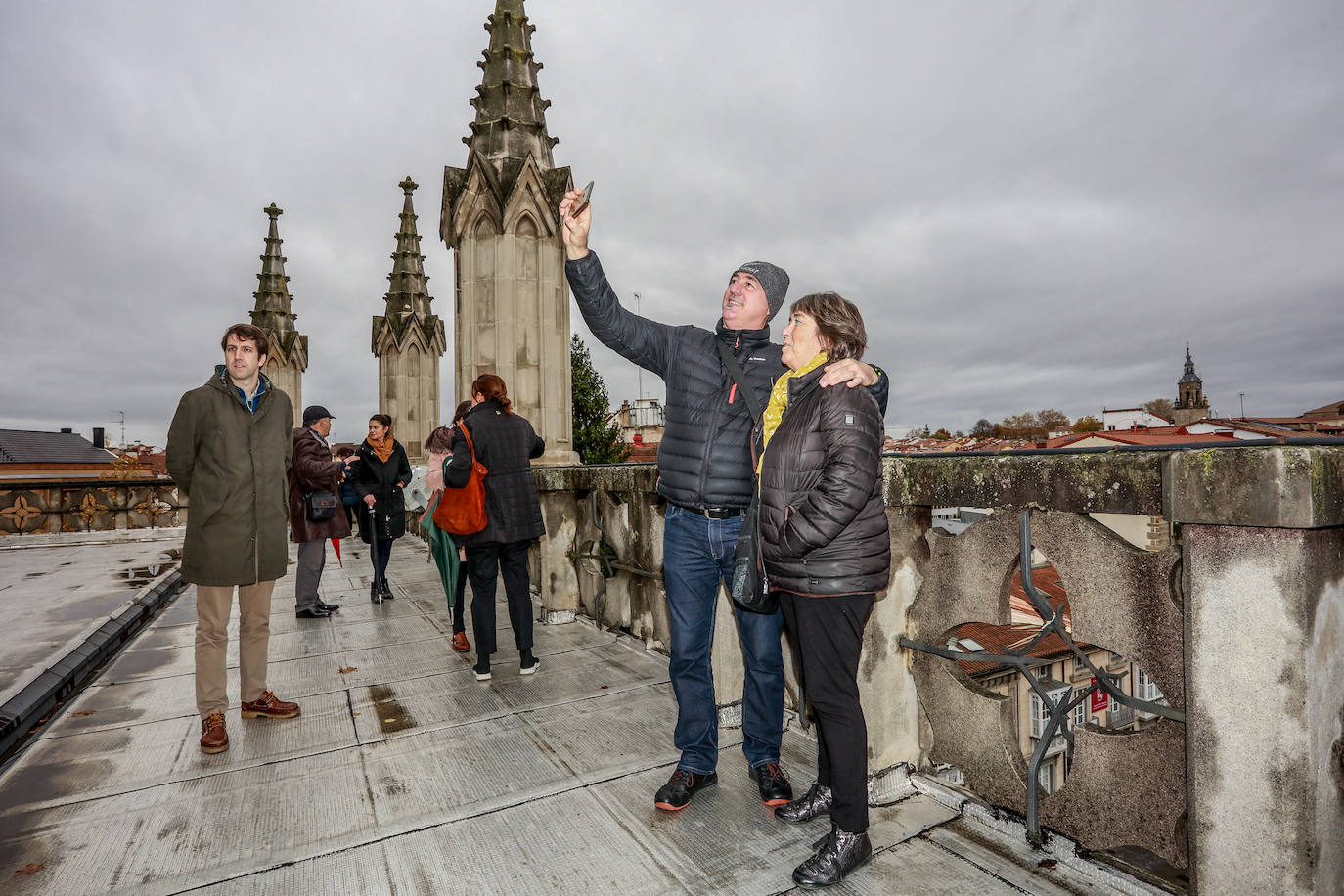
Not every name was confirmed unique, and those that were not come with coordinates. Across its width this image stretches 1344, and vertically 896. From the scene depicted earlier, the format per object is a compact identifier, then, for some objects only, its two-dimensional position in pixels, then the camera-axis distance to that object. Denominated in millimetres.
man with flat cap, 5770
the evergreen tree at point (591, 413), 40750
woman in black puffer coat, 2037
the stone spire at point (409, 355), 14461
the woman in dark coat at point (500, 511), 4273
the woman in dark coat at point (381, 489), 6867
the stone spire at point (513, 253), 7445
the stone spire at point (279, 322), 16094
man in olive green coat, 3340
